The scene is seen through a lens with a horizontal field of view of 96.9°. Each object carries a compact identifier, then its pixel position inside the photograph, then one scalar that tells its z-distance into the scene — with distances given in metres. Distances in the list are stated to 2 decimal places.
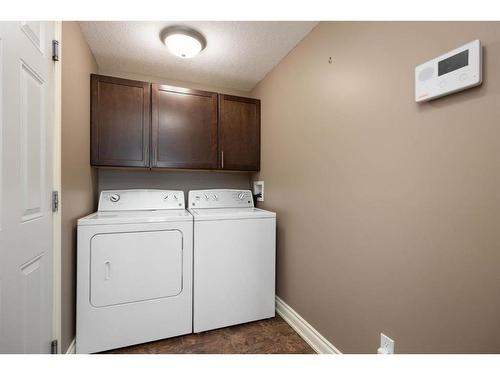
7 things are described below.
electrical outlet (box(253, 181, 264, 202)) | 2.38
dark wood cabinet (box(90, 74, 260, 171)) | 1.90
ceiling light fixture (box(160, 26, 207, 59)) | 1.64
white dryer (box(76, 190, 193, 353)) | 1.49
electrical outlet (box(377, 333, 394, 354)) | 1.08
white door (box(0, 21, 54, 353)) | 0.78
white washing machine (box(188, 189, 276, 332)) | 1.74
